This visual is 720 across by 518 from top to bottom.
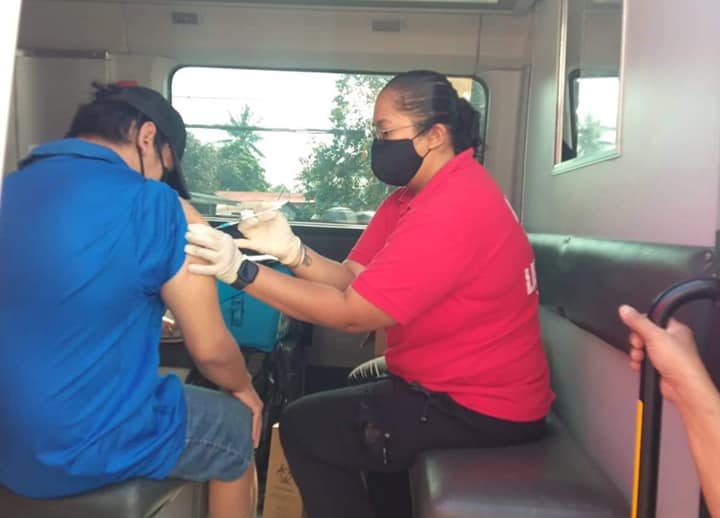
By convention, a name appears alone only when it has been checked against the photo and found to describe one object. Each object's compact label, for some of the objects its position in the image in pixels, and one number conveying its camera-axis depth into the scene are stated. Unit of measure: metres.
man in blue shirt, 1.34
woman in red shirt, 1.66
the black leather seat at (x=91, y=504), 1.47
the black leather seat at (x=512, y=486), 1.52
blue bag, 2.74
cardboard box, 2.46
